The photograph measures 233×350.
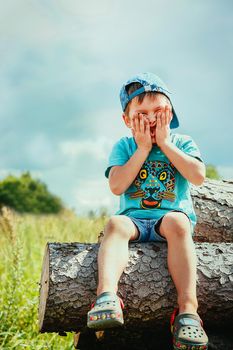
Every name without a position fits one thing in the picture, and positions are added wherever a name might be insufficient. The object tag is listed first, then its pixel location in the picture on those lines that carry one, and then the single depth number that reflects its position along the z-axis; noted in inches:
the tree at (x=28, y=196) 1475.1
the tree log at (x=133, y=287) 132.4
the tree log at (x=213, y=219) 182.4
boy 127.6
